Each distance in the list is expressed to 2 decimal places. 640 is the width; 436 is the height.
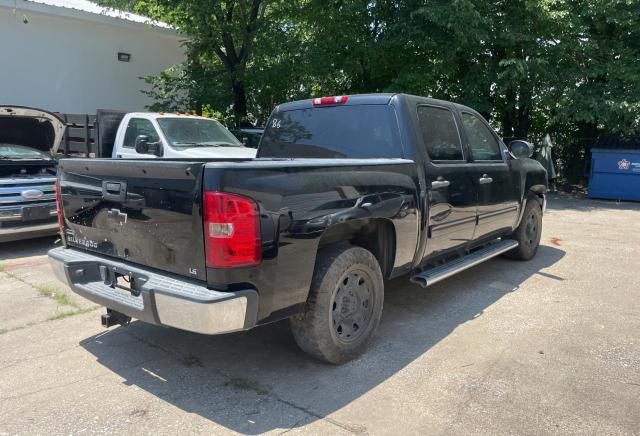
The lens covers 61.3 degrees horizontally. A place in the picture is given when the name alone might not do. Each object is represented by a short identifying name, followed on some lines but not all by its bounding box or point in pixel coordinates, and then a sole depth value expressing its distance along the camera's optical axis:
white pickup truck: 8.73
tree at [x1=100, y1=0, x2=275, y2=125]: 13.95
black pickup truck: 3.06
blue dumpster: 13.23
